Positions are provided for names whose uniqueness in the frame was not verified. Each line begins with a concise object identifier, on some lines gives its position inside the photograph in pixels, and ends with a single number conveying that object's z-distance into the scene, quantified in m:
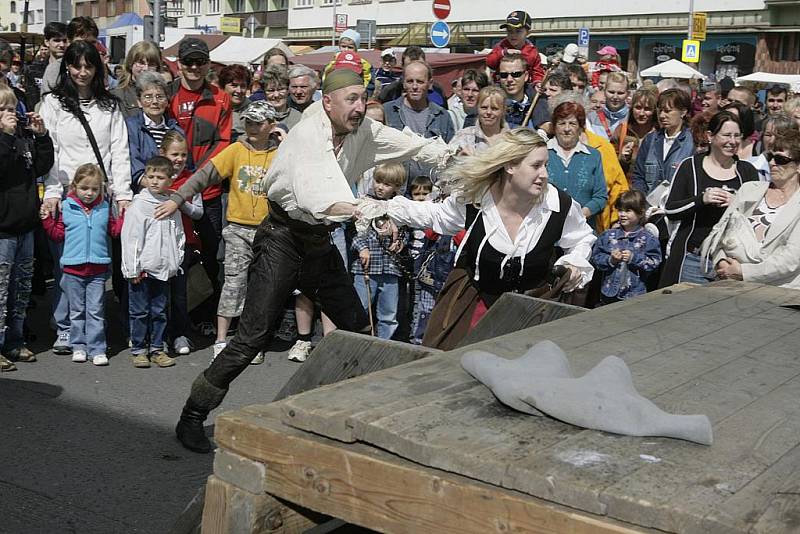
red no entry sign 17.09
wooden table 1.97
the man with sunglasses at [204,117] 8.22
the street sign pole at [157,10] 25.94
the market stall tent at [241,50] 30.16
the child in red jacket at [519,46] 10.12
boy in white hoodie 7.13
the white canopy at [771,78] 22.70
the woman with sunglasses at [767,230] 6.01
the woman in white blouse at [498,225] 4.98
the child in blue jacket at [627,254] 7.43
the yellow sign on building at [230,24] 54.00
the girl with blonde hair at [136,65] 8.94
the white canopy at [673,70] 19.05
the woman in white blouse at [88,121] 7.54
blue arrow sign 16.94
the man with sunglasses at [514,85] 9.00
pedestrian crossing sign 21.95
